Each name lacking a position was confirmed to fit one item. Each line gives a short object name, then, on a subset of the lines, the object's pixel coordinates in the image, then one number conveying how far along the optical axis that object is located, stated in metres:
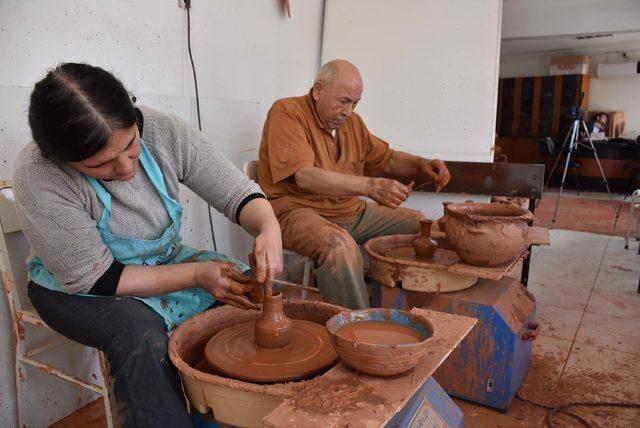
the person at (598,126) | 9.44
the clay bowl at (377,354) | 0.98
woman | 1.11
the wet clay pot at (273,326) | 1.23
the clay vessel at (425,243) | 2.00
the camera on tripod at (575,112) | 6.57
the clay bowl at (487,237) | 1.81
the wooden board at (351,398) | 0.87
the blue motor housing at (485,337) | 1.83
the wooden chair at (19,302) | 1.59
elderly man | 1.99
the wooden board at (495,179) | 2.74
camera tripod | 6.58
